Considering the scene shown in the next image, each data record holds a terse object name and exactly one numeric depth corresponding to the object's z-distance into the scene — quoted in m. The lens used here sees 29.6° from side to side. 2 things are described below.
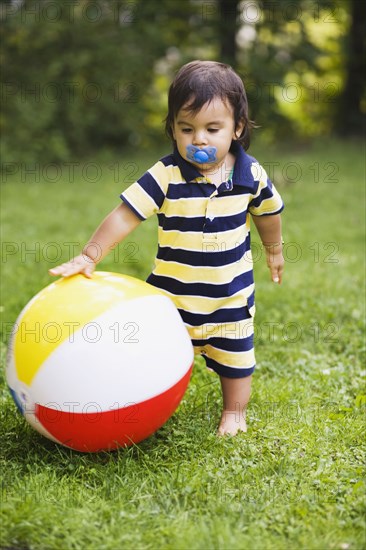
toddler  2.96
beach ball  2.73
